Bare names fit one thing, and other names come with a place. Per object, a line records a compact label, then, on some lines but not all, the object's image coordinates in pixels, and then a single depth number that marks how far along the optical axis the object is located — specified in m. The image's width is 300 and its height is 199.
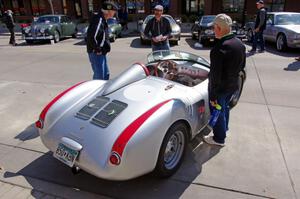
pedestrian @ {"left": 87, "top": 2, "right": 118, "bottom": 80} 4.64
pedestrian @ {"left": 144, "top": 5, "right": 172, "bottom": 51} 5.76
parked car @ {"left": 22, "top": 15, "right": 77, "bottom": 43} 13.60
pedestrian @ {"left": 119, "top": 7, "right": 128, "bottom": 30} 19.92
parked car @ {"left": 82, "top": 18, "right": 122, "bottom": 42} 13.84
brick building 21.05
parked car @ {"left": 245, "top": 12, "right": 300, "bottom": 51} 9.63
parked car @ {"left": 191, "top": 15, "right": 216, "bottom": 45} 11.54
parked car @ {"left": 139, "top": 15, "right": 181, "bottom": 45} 12.08
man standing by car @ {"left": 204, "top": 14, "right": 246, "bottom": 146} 3.17
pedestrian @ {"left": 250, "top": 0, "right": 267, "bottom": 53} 9.78
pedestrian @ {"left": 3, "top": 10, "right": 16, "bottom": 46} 13.73
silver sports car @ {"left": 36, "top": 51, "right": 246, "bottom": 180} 2.54
